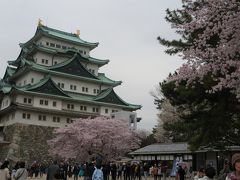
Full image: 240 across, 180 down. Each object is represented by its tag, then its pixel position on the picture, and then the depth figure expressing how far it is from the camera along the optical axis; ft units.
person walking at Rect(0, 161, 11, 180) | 34.37
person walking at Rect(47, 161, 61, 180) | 43.37
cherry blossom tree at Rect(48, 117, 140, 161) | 143.33
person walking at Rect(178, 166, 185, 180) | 64.69
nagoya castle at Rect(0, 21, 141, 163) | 159.53
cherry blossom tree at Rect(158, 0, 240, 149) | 34.37
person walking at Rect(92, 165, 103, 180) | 35.91
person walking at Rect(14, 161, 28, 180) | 33.79
